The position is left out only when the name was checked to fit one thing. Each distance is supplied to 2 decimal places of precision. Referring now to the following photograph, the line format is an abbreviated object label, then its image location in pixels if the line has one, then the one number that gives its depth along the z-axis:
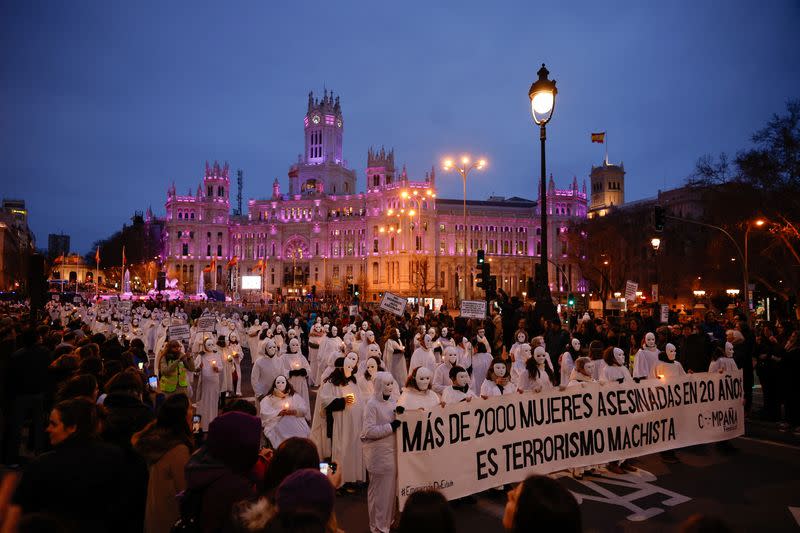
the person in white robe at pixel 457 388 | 7.26
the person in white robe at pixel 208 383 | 11.14
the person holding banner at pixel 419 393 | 6.74
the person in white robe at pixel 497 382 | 7.79
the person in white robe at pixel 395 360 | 14.43
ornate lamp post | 11.24
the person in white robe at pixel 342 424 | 7.63
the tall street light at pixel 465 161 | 26.12
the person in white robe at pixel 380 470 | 6.15
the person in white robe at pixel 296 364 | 10.03
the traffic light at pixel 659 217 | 20.70
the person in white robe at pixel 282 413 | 7.07
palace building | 83.00
